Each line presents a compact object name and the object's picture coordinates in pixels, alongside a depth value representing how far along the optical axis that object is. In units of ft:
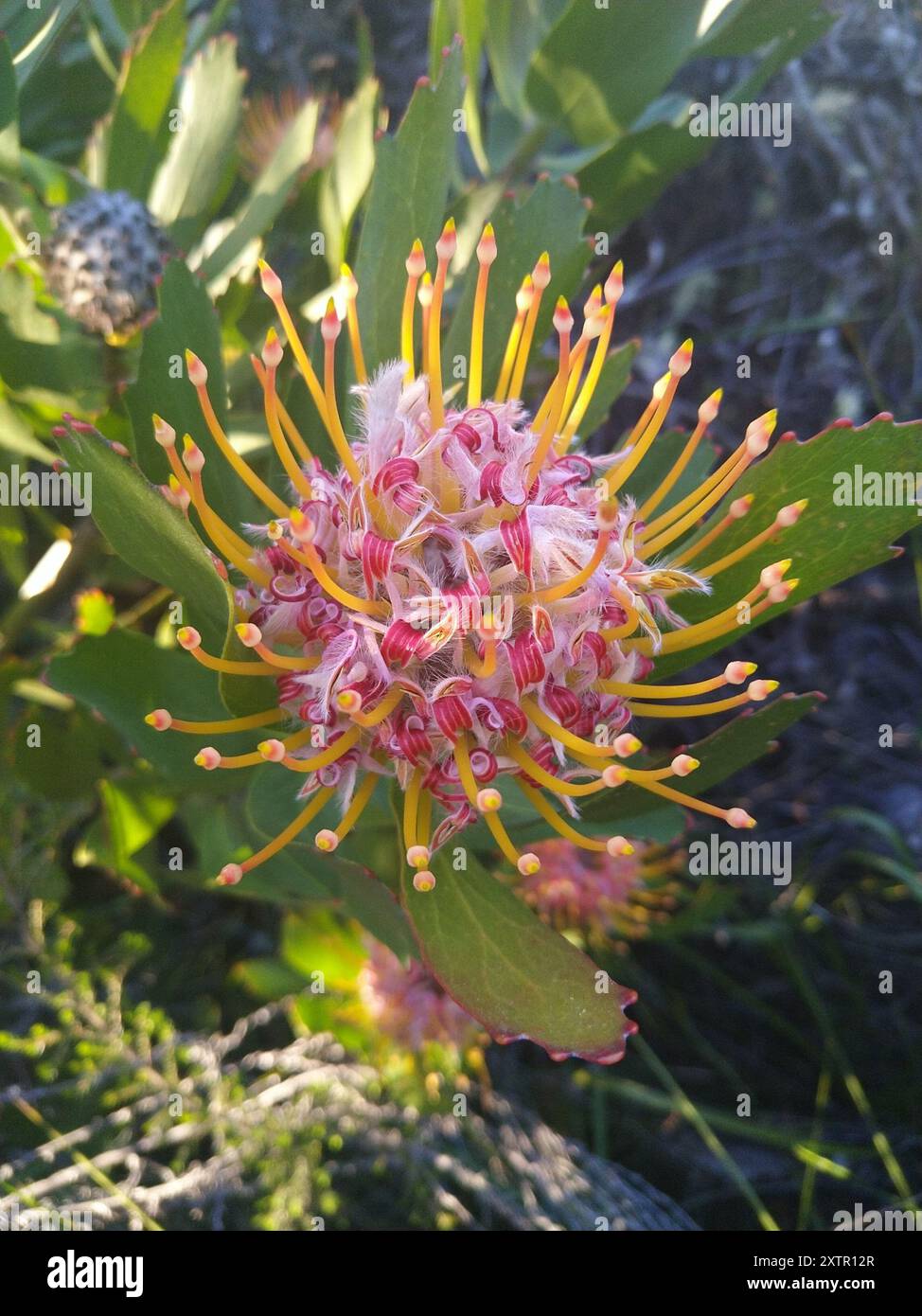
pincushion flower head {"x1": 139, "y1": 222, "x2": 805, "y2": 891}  0.68
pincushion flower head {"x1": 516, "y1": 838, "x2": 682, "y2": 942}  1.06
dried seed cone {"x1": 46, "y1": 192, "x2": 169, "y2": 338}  0.82
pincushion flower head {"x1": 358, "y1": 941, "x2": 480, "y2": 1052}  1.03
